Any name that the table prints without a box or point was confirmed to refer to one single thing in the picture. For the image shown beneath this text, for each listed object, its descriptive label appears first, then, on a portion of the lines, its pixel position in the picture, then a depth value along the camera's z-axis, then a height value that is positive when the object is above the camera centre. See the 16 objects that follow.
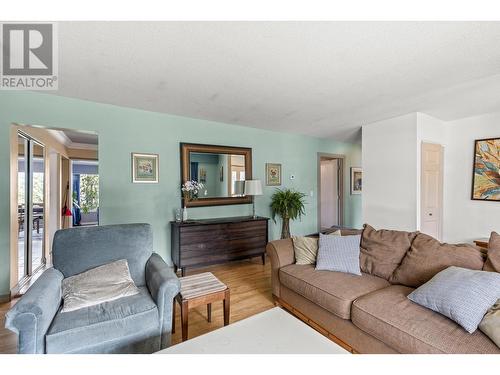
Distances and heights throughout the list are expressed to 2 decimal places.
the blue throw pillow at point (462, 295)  1.25 -0.63
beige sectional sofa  1.26 -0.78
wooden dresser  3.11 -0.76
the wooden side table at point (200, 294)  1.74 -0.84
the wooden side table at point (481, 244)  2.74 -0.69
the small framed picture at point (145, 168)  3.20 +0.27
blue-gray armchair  1.27 -0.76
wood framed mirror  3.58 +0.26
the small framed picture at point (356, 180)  5.78 +0.17
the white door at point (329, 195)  5.78 -0.20
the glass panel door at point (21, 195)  2.81 -0.08
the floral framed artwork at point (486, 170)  3.33 +0.23
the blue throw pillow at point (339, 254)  2.10 -0.63
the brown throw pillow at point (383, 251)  2.02 -0.58
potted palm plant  4.21 -0.36
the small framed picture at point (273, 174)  4.42 +0.25
